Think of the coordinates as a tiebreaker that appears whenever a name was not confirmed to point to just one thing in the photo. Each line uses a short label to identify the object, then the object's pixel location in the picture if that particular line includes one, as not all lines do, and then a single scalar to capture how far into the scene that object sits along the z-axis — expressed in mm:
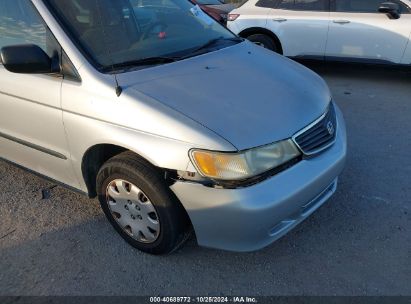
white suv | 5859
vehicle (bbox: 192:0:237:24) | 9000
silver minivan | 2236
